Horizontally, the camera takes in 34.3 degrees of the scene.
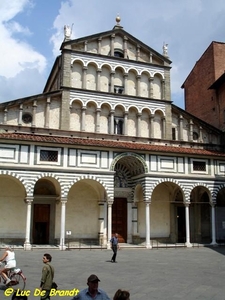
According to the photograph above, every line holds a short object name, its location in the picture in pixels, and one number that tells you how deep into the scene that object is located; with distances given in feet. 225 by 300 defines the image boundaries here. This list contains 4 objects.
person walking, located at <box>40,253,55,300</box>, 24.38
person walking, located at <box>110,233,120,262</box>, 54.97
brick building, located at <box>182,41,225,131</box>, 100.12
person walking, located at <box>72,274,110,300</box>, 16.79
